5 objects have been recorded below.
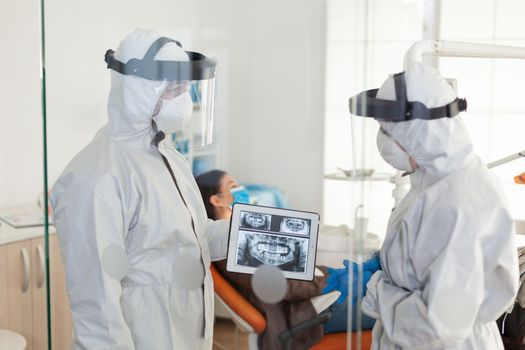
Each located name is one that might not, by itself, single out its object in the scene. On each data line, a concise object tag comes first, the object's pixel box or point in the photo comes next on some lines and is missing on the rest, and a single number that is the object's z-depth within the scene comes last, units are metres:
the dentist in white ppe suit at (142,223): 1.32
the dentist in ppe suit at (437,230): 1.27
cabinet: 2.07
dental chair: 1.31
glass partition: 2.71
